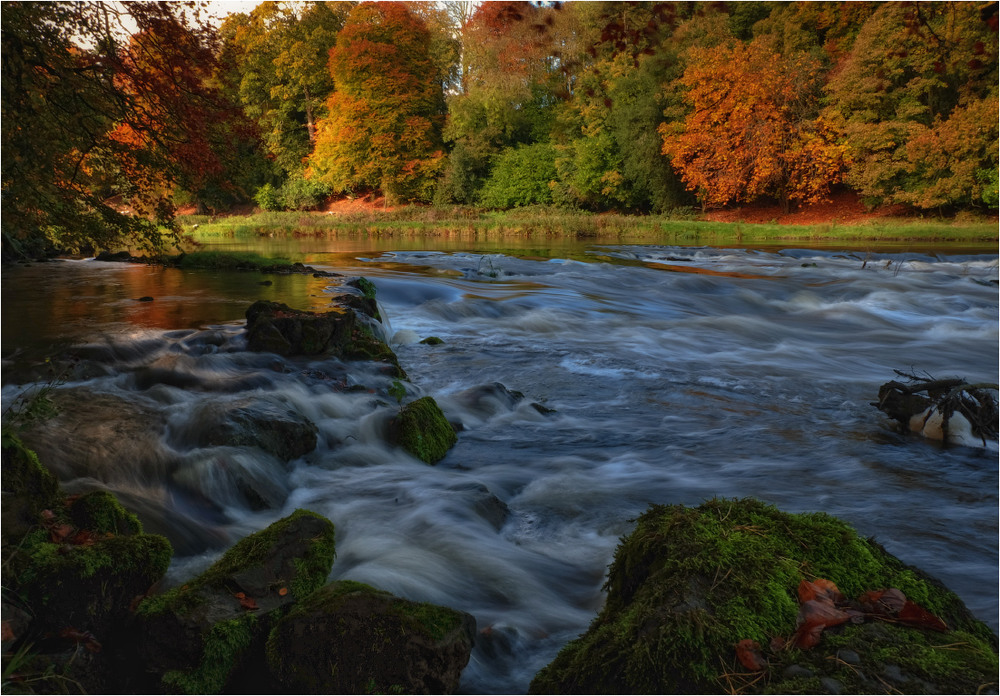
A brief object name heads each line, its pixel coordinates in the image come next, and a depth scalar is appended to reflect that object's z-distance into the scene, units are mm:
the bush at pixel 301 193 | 49750
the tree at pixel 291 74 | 44438
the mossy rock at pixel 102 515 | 3180
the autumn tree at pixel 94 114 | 6578
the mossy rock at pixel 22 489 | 2867
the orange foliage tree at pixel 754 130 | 34469
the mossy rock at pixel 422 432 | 5688
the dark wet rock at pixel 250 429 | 5215
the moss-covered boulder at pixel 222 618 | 2602
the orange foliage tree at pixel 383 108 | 43906
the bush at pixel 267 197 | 50531
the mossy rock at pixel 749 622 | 1913
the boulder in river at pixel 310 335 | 7926
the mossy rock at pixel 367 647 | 2465
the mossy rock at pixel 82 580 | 2615
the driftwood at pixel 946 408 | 5789
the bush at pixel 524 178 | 43750
